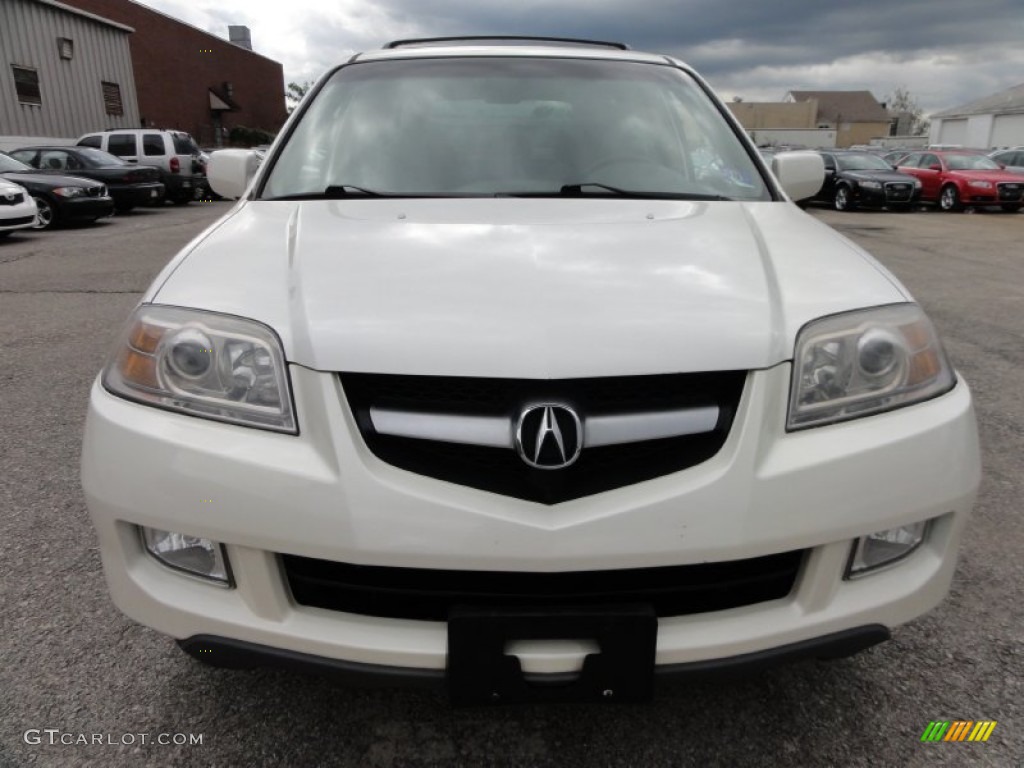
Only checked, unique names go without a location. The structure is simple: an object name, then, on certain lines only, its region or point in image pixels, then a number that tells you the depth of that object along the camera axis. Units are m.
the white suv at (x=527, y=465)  1.36
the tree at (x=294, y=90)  55.74
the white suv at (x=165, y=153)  17.66
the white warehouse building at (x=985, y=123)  39.06
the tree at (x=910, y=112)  87.56
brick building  30.17
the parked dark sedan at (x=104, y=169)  14.48
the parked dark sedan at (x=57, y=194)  12.20
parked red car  16.77
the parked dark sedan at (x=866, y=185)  16.94
